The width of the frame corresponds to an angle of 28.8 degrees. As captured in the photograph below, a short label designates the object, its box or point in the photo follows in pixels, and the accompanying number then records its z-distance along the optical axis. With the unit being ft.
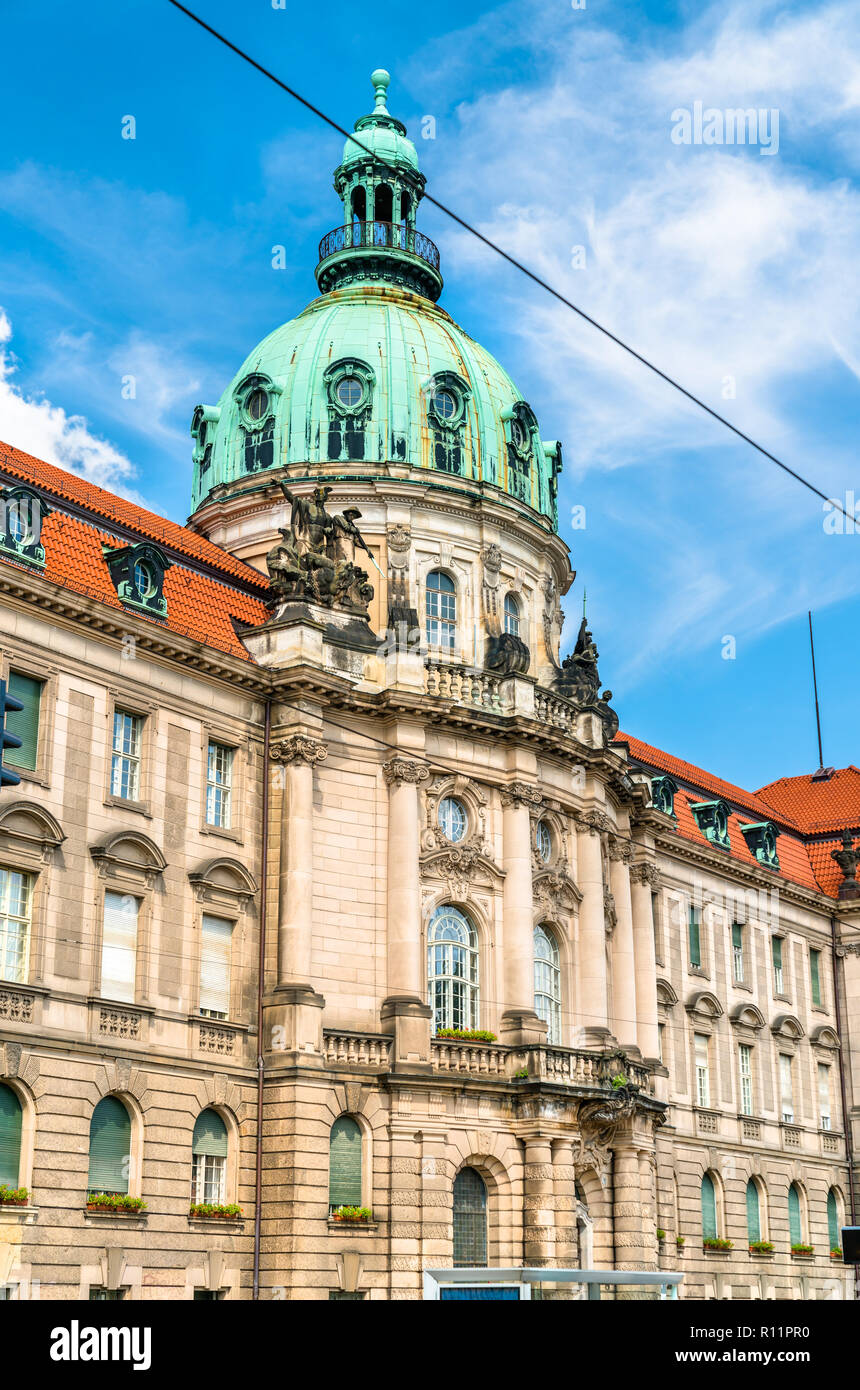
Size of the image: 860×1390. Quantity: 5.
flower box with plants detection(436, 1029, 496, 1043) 147.54
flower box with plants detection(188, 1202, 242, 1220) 126.62
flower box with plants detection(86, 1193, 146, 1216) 117.29
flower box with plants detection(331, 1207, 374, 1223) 134.41
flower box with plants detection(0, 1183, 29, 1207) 110.13
